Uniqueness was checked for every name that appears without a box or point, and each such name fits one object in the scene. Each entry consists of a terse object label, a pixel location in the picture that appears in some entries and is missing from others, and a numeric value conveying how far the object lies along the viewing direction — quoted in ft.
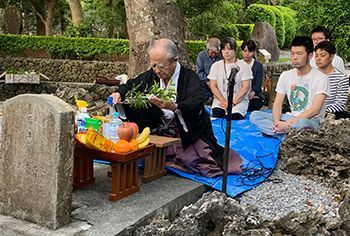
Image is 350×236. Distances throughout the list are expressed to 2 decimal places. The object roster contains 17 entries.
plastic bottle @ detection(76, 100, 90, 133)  13.69
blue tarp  16.20
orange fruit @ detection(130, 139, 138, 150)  13.52
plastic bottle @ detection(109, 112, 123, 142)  14.16
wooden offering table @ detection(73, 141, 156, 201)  13.03
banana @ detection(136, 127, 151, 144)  13.98
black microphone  14.30
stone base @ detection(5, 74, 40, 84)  46.26
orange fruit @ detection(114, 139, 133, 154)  13.14
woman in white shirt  24.13
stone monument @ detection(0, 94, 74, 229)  11.09
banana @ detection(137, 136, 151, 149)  13.87
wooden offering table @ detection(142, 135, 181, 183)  15.02
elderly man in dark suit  15.39
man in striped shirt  21.52
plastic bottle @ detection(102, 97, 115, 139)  14.43
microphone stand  14.34
